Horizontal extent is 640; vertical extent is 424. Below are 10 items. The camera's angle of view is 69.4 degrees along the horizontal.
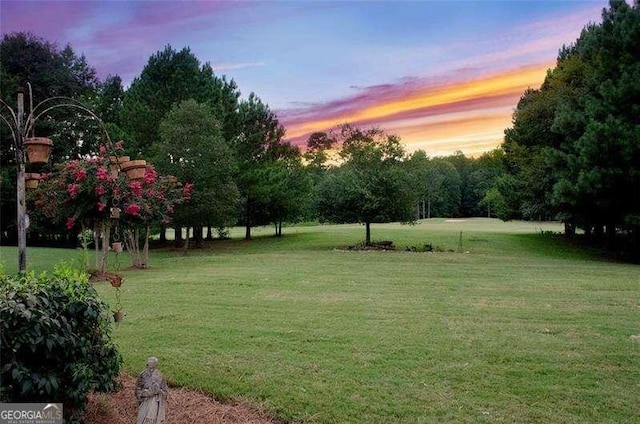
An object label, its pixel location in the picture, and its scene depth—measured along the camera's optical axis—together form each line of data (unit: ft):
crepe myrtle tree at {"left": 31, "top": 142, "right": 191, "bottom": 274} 34.86
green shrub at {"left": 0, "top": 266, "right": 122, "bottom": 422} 9.30
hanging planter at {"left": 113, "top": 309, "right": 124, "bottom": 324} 12.20
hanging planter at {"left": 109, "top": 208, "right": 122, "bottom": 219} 14.49
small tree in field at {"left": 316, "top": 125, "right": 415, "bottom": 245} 65.46
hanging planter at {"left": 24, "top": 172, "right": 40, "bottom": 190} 16.53
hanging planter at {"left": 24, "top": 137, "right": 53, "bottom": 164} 13.99
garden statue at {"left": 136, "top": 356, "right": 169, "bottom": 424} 10.85
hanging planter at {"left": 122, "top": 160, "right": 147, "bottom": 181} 13.71
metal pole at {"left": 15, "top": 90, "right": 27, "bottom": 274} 14.15
